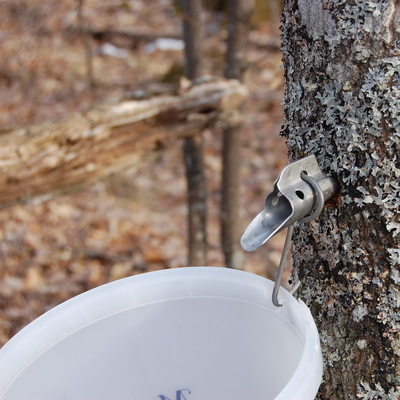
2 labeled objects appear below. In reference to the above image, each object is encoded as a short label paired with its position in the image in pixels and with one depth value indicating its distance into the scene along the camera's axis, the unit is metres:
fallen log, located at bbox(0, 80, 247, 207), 0.79
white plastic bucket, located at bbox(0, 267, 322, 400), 0.47
